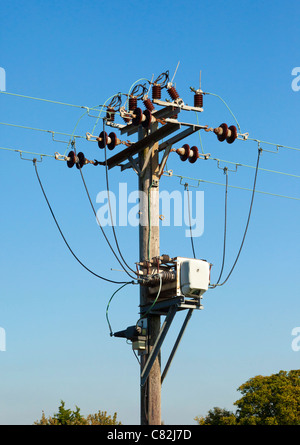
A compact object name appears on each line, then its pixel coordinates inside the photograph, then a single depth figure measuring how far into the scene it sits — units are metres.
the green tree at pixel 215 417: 54.52
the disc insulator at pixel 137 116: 18.09
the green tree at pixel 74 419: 45.56
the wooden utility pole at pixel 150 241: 17.05
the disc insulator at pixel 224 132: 18.70
